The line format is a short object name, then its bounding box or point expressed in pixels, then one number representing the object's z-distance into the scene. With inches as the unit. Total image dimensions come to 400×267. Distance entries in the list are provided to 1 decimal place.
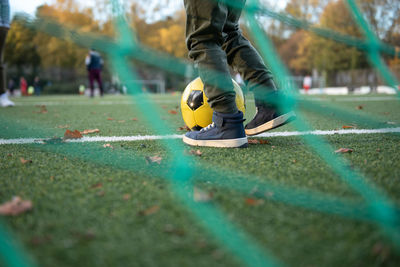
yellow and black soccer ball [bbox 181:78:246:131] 99.3
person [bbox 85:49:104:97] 434.3
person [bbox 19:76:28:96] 982.7
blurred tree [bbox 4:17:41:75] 1094.4
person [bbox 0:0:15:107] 181.2
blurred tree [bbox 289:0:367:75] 1103.0
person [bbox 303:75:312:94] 892.3
